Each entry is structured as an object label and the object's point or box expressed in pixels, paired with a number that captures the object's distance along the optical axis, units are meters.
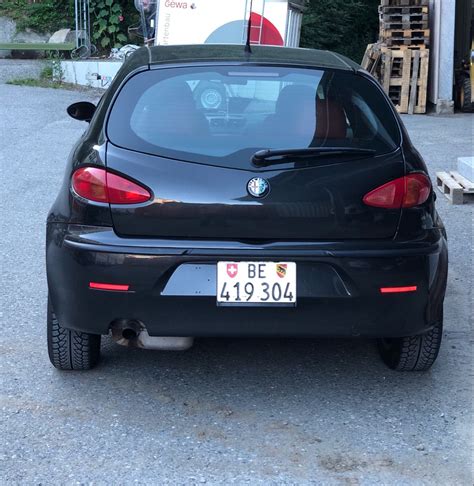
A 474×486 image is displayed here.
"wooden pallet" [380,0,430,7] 14.99
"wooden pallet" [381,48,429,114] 14.74
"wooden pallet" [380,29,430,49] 14.88
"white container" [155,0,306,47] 13.18
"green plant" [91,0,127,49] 19.41
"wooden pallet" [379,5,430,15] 14.84
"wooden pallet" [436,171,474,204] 8.27
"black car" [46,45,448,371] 3.78
